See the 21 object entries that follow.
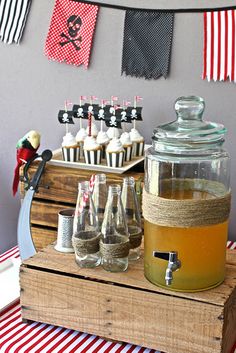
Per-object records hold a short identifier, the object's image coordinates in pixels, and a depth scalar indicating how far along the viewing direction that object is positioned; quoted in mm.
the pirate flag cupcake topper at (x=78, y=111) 1854
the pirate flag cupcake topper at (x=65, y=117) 1888
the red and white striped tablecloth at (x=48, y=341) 1279
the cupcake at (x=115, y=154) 1713
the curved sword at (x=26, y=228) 1618
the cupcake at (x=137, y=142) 1829
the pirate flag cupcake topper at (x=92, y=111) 1825
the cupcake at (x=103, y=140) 1796
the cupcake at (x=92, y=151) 1751
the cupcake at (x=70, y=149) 1793
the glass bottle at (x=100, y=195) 1364
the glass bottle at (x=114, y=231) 1280
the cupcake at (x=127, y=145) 1770
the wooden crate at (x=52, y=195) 1729
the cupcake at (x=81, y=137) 1834
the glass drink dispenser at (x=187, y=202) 1188
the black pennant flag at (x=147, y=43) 1854
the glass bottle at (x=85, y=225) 1315
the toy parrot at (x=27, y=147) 1834
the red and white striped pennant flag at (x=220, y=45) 1794
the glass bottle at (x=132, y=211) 1370
